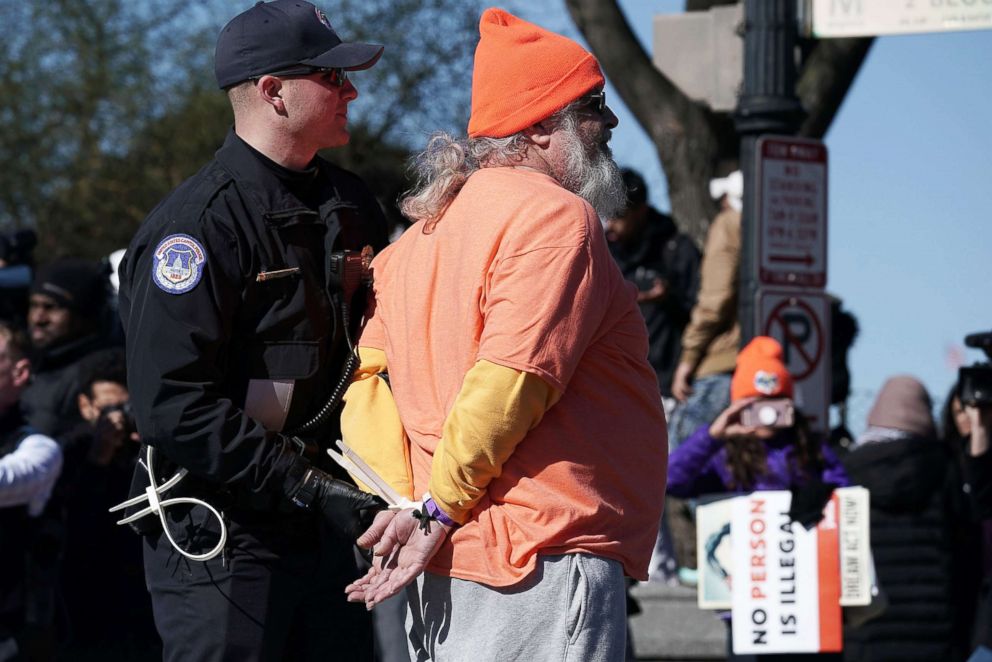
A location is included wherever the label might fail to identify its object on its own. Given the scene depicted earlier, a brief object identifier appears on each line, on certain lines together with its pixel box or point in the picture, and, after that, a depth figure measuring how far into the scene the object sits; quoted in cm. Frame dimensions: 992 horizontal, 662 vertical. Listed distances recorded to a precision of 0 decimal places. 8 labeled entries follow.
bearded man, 630
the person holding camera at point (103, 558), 1461
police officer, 707
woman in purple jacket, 1320
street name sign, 1366
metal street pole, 1373
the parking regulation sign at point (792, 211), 1385
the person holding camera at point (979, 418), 1355
